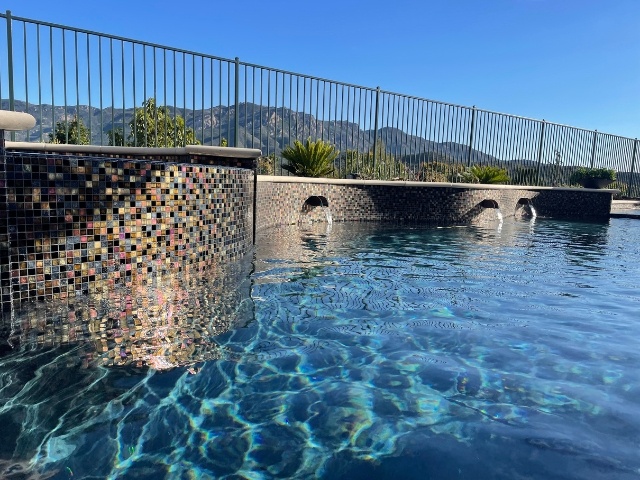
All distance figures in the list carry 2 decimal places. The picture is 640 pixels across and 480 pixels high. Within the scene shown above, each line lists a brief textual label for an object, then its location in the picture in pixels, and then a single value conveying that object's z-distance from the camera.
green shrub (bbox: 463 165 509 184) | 16.78
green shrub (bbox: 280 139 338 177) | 12.16
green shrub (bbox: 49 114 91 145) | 7.56
